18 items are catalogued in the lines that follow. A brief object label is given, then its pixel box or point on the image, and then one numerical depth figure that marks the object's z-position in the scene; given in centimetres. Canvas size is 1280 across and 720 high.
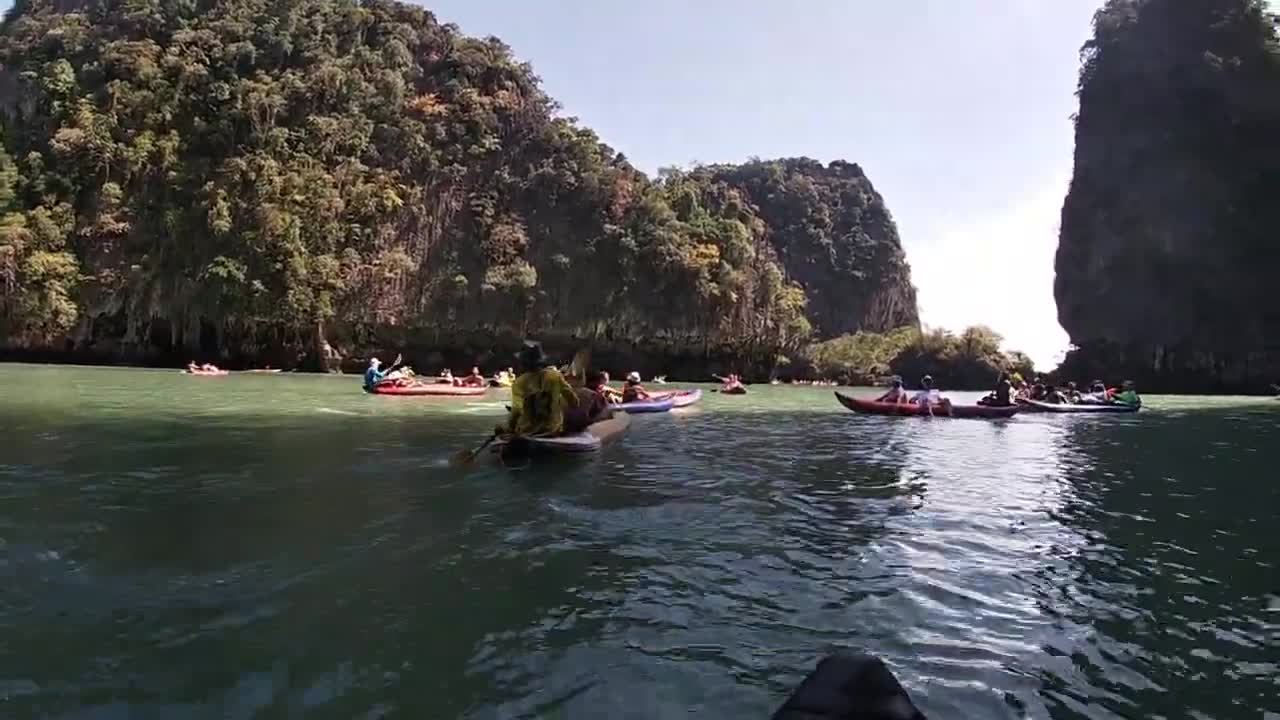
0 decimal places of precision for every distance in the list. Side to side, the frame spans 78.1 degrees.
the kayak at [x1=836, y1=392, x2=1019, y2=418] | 2069
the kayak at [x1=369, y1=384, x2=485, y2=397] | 2238
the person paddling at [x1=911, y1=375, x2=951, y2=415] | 2077
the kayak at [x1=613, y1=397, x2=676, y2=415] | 1866
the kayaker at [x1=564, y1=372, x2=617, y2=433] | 1123
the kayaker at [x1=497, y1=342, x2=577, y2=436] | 989
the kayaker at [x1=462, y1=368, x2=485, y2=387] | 2569
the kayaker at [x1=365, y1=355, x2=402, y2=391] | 2283
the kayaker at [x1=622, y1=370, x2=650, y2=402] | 1927
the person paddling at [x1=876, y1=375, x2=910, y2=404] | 2172
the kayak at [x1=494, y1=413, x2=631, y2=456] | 950
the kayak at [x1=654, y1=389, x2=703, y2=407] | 2038
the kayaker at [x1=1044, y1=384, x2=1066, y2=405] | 2511
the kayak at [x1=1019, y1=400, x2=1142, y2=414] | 2361
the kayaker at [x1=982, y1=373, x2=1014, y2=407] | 2116
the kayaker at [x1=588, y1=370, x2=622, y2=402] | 1479
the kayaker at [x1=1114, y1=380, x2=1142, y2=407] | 2537
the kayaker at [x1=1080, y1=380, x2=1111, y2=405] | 2548
